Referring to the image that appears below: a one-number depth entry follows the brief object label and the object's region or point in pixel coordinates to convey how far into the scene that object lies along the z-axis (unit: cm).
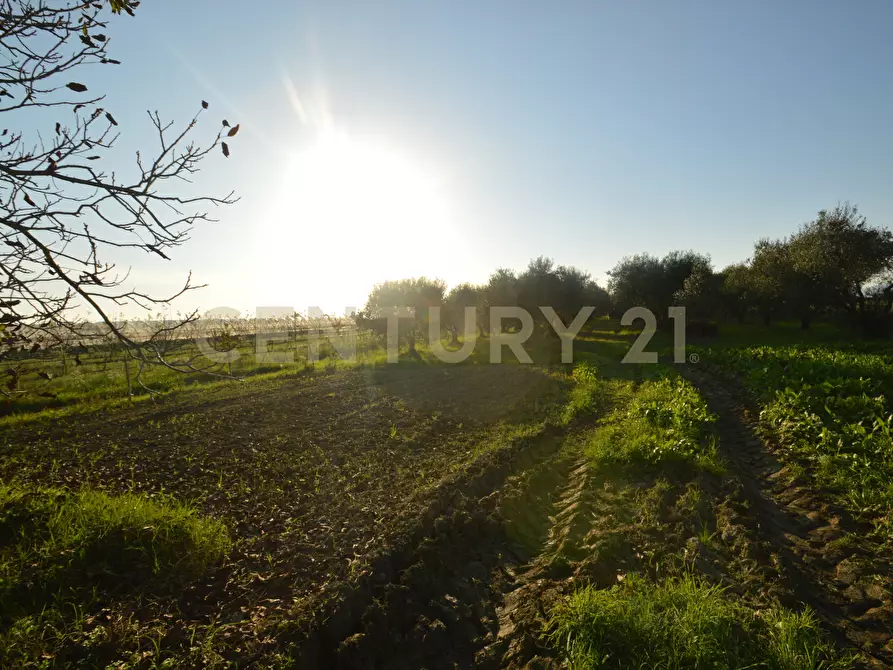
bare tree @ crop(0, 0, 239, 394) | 303
